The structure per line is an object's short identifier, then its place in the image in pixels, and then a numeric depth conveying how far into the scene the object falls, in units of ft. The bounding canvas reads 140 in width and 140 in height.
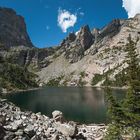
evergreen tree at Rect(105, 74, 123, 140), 75.60
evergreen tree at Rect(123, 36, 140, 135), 74.07
